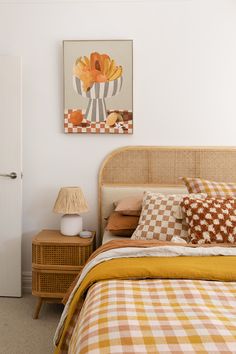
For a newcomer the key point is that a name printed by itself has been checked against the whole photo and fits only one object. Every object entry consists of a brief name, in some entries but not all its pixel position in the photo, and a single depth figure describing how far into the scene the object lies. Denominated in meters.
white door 3.02
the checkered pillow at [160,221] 2.41
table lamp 2.79
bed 1.11
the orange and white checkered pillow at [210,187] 2.63
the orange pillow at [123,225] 2.69
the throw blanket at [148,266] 1.66
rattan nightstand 2.69
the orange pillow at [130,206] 2.75
